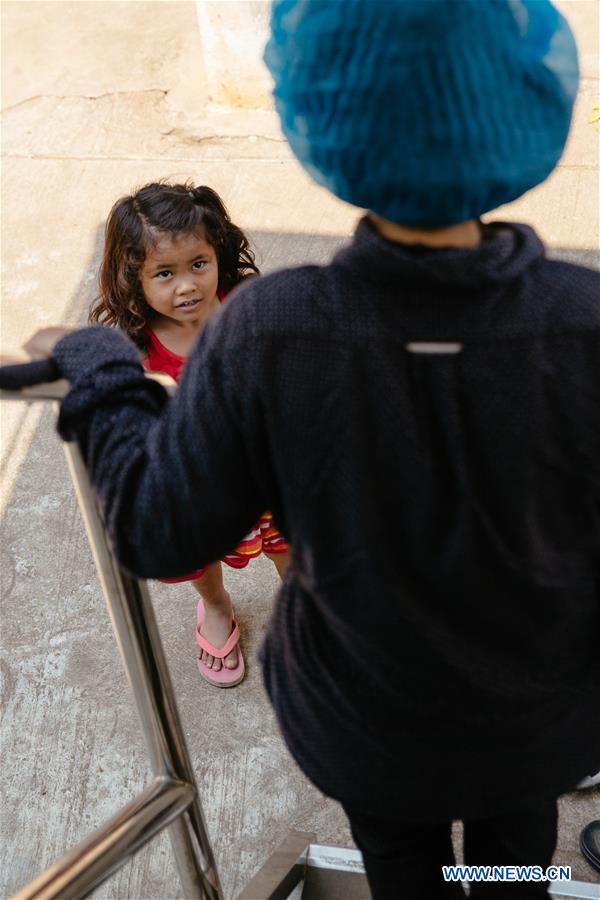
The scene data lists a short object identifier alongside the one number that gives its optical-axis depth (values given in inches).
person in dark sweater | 35.8
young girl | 88.0
